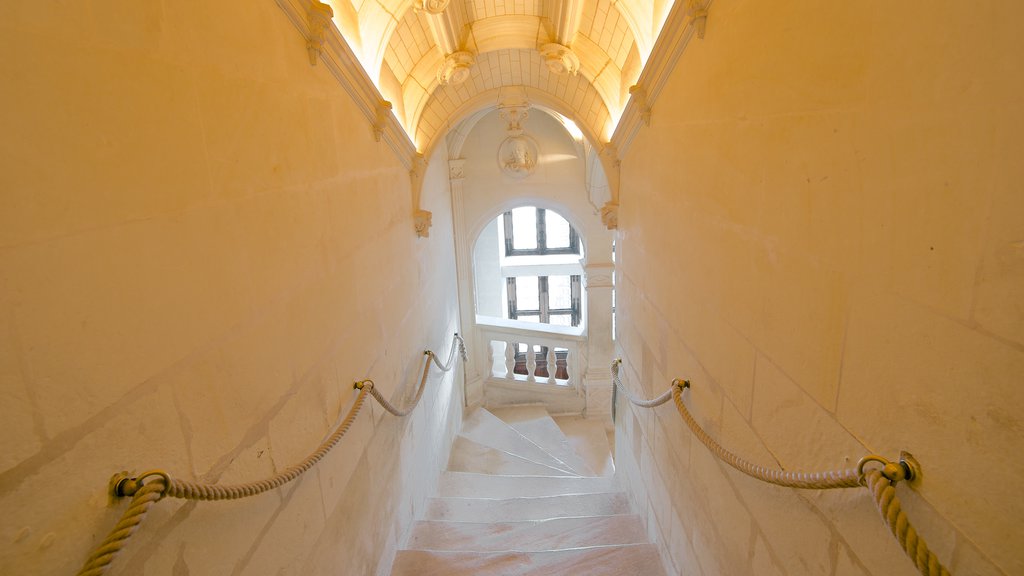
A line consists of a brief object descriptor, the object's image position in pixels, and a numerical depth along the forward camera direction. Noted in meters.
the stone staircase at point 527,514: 2.54
